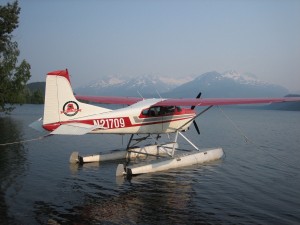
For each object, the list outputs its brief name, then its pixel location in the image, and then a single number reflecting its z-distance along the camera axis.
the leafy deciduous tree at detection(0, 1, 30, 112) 37.06
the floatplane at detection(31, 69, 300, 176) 11.28
